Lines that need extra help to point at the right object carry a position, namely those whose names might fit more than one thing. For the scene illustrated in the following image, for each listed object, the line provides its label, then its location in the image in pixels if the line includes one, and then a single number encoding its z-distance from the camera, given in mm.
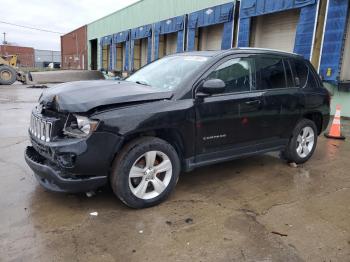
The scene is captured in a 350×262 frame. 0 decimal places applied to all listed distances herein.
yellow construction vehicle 20703
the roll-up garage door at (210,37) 15797
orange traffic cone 7348
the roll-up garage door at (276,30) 11930
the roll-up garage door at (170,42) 19814
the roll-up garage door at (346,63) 9766
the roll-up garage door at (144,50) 23334
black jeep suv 3205
